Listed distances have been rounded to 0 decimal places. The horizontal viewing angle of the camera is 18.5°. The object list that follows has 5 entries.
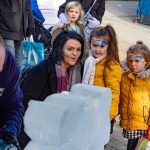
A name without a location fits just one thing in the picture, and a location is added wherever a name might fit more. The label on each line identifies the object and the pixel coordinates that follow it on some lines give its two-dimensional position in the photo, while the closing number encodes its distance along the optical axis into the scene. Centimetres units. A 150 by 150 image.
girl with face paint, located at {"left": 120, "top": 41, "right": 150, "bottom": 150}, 411
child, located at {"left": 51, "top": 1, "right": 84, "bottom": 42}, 621
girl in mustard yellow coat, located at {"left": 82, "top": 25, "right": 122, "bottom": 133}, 409
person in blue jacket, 252
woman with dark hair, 372
